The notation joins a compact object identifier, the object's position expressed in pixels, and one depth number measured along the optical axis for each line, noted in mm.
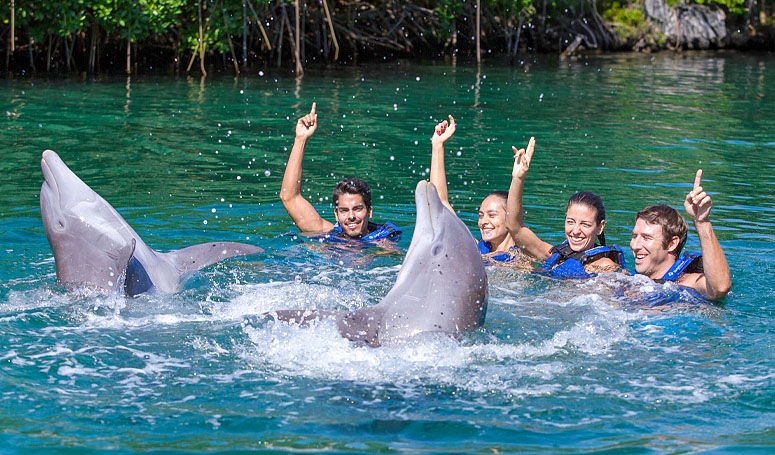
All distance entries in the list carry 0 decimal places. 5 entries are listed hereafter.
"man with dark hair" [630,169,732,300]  6691
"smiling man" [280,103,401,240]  8094
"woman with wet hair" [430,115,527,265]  7320
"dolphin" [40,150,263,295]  6000
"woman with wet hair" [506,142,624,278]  7078
